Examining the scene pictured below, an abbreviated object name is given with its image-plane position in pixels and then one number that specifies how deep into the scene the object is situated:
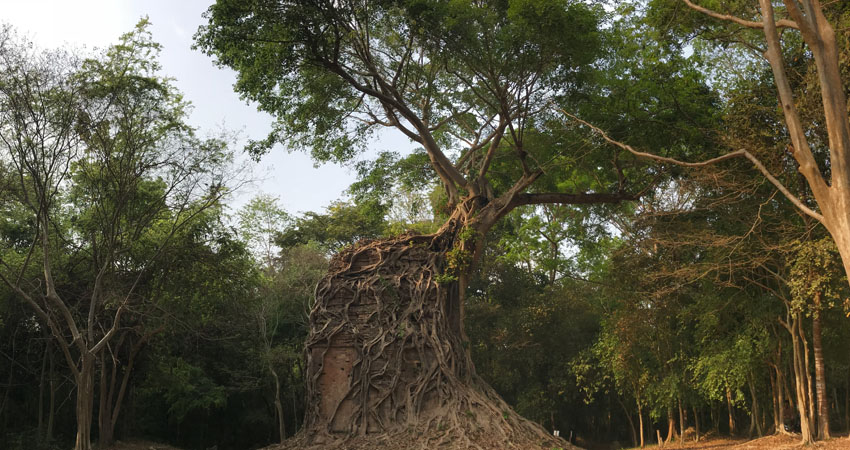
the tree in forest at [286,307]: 20.70
